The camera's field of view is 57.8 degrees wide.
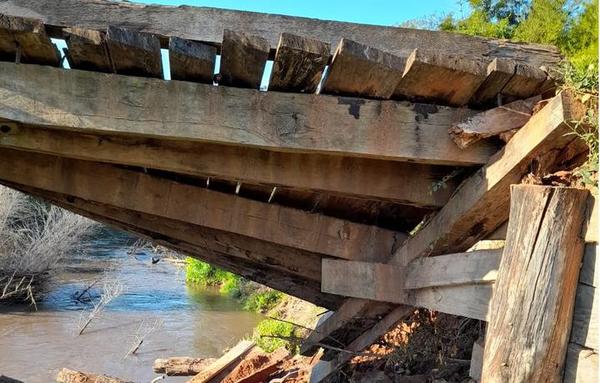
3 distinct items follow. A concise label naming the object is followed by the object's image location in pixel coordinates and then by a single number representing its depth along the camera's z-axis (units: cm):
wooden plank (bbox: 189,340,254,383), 749
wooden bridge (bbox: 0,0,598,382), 214
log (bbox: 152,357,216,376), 983
